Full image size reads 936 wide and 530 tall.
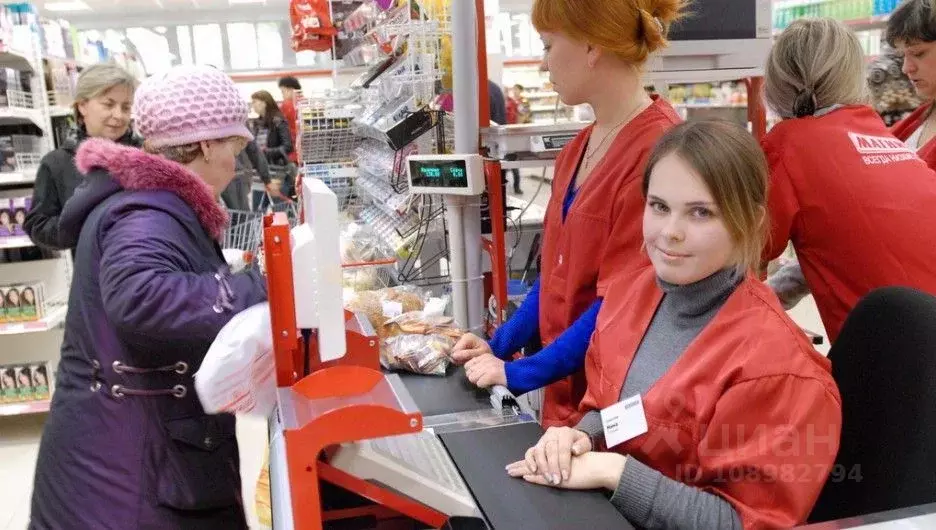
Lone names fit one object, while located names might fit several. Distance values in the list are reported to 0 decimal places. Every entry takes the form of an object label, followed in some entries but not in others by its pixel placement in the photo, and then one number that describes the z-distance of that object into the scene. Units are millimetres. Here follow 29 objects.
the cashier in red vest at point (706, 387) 1116
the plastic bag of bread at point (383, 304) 2086
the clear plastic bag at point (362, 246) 2951
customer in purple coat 1533
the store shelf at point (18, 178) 4191
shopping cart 4281
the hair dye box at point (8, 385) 4320
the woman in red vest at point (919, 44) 2221
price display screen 2309
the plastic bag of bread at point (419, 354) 1866
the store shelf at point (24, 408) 4277
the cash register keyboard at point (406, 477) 1100
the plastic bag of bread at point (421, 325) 1999
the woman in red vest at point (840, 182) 1902
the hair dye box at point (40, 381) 4363
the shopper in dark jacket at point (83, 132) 3494
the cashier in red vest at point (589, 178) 1606
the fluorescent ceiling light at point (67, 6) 15374
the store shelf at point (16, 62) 4472
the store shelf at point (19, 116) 4082
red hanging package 4320
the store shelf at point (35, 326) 4273
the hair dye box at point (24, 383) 4336
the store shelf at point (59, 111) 4598
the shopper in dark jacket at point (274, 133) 8953
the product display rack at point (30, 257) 4270
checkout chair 1236
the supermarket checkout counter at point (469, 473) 1102
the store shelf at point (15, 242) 4250
